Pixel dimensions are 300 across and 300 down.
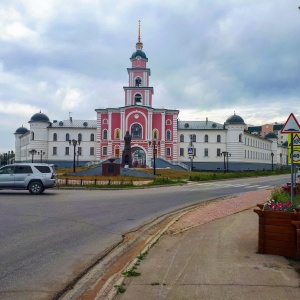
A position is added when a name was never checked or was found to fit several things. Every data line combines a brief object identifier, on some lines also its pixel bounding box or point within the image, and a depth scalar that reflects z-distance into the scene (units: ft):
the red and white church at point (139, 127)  201.86
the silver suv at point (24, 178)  52.71
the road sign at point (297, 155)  35.12
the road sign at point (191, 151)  100.85
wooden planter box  16.87
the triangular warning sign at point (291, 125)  23.79
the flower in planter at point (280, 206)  17.85
